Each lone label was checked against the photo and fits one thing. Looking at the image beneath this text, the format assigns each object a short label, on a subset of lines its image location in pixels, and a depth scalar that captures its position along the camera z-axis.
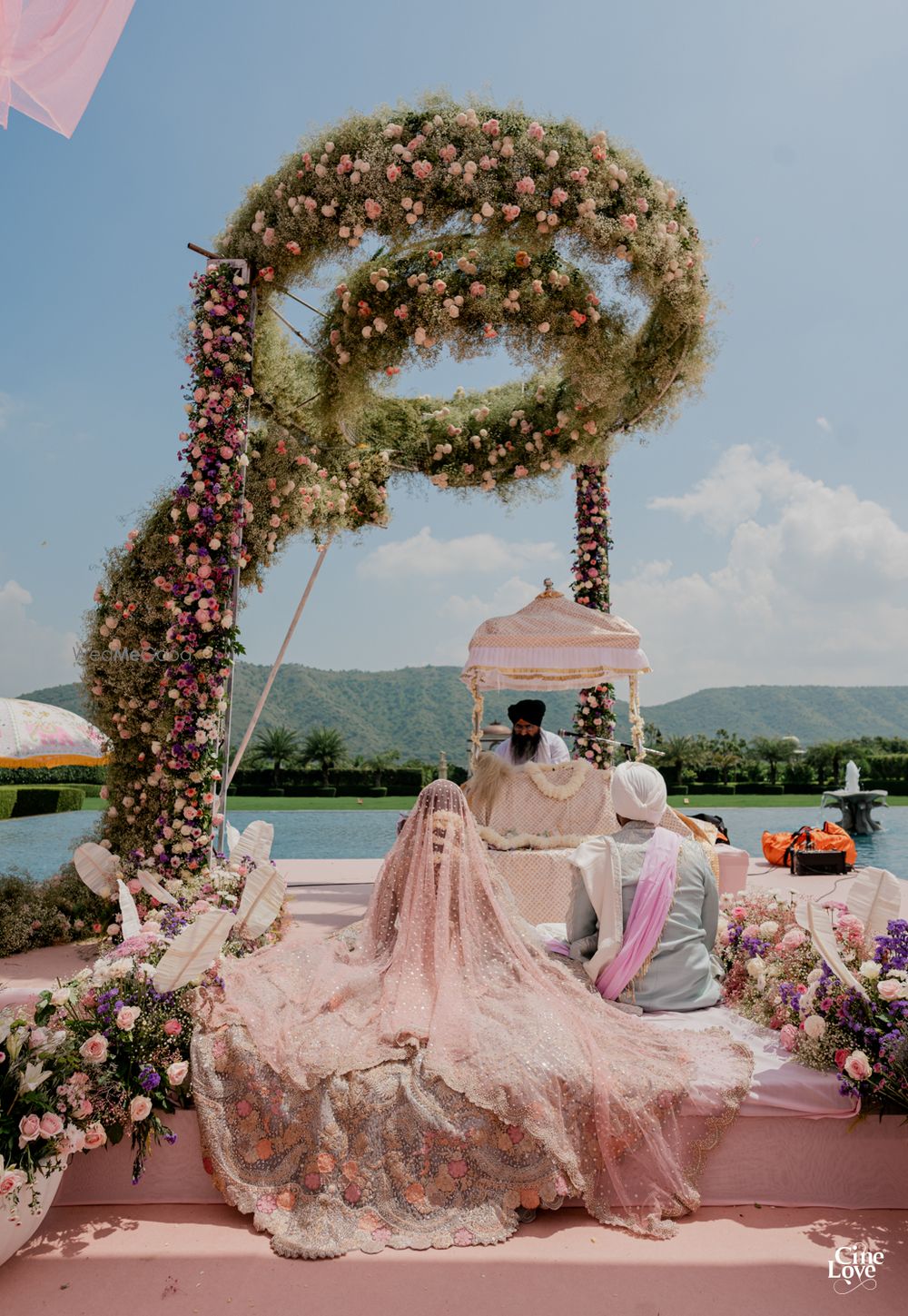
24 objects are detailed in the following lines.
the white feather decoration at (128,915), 3.79
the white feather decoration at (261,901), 4.16
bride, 2.93
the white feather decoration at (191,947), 3.20
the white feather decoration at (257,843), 5.11
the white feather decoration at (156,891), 4.49
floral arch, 6.19
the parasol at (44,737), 7.16
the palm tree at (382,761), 31.53
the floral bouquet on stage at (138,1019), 2.95
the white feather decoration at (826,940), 3.18
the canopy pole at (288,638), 7.25
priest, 7.96
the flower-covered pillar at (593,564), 9.68
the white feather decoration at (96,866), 5.45
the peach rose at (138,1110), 2.90
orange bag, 10.52
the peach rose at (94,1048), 2.85
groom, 3.77
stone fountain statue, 14.37
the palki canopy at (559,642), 8.16
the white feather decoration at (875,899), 3.68
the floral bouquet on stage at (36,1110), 2.60
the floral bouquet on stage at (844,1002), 3.08
